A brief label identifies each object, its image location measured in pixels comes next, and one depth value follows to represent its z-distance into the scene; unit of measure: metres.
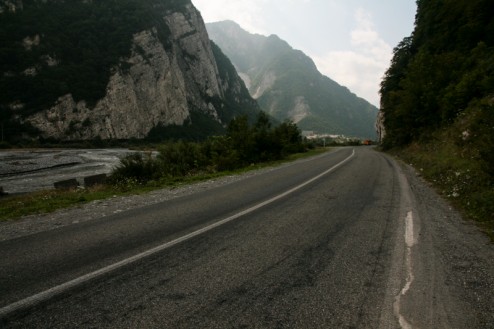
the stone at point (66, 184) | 15.75
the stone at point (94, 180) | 15.60
